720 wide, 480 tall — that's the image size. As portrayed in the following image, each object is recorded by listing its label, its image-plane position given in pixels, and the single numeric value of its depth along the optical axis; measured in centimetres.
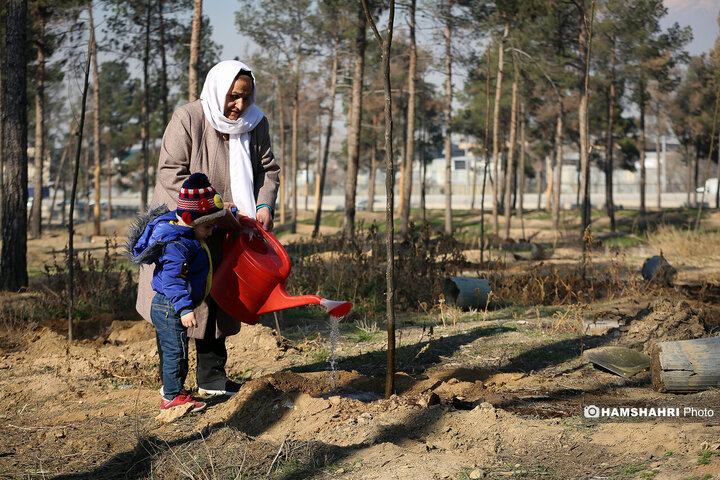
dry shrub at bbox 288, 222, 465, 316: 750
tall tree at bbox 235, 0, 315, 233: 2788
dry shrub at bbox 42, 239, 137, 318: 721
